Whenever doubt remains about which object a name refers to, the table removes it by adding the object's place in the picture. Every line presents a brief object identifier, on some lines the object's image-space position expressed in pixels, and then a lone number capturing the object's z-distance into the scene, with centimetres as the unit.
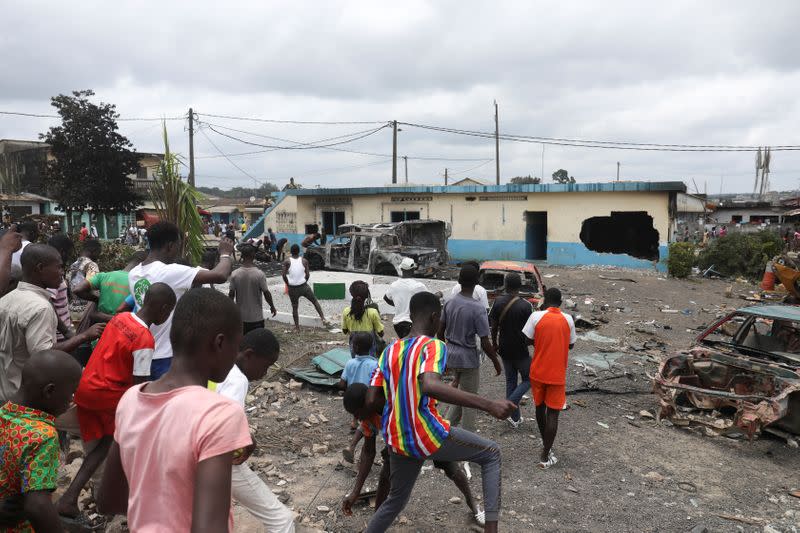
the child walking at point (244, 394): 276
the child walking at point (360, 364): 471
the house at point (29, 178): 3453
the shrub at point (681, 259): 1667
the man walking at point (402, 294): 606
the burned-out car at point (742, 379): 514
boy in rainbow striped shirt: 281
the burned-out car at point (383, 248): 1523
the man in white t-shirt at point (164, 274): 373
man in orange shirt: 465
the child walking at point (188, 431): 135
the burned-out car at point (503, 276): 991
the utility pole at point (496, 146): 3475
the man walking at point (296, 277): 913
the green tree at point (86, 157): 2055
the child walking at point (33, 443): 206
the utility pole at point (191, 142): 2739
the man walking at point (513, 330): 522
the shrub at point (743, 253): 1722
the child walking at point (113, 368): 330
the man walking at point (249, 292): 689
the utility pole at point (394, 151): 3000
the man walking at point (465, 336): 470
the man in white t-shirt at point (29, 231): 625
